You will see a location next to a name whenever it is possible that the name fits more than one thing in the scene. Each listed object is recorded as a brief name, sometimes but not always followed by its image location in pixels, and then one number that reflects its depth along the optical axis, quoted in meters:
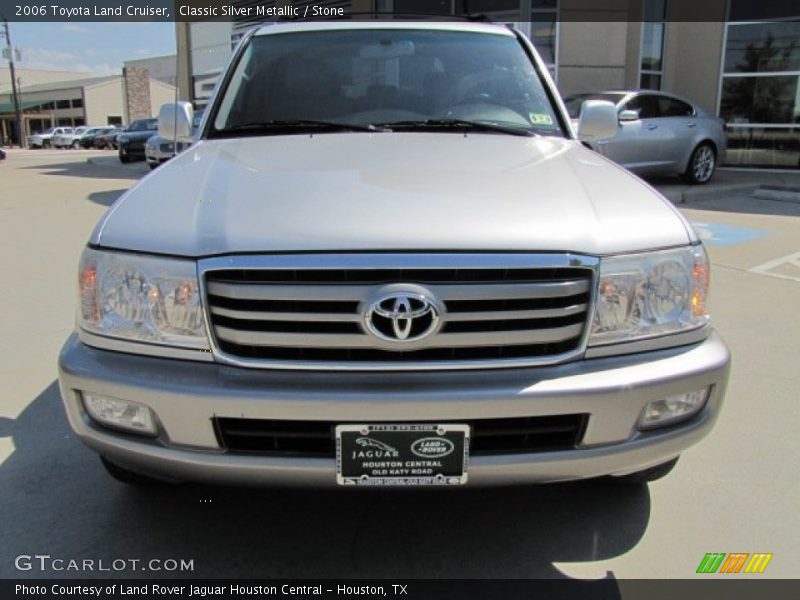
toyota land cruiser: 1.81
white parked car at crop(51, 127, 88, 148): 50.50
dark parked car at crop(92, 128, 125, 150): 46.06
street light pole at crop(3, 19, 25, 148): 56.75
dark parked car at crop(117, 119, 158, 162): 20.45
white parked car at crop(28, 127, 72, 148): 52.78
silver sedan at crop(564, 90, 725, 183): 10.21
